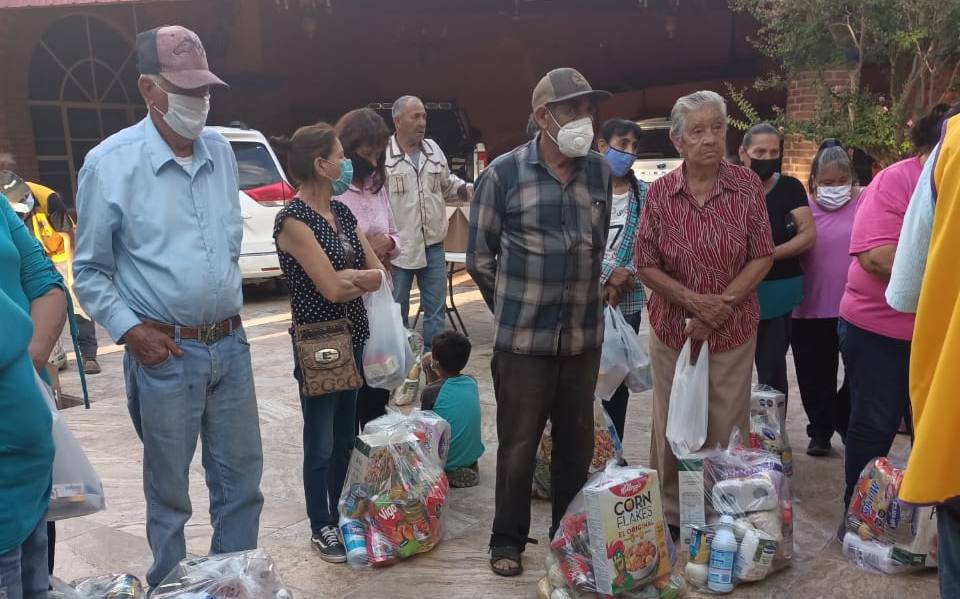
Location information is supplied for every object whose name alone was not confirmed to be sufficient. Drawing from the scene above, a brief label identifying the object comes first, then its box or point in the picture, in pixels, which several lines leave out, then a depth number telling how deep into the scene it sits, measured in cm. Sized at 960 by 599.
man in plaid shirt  305
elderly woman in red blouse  320
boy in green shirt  404
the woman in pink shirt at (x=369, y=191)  376
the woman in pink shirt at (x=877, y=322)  310
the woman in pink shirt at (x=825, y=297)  413
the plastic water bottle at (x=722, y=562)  304
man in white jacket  536
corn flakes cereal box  281
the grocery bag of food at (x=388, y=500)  334
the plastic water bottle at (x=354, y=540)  331
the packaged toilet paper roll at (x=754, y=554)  306
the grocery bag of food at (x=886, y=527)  311
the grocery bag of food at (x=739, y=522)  306
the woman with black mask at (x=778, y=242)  397
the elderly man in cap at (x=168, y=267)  253
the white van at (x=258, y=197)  934
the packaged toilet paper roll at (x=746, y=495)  314
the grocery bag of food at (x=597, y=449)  382
